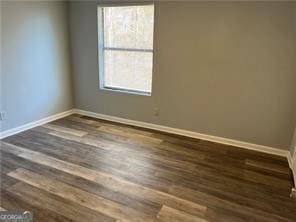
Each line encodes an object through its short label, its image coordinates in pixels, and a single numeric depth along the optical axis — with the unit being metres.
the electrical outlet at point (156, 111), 3.93
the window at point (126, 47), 3.76
